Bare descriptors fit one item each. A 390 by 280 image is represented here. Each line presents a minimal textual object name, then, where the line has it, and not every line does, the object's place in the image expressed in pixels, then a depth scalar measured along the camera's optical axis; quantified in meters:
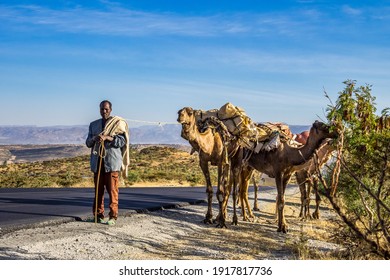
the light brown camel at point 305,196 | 15.58
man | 12.10
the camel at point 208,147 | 12.86
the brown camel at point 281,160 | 11.72
